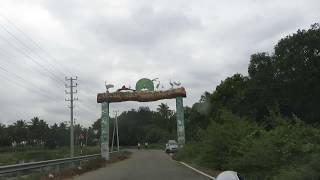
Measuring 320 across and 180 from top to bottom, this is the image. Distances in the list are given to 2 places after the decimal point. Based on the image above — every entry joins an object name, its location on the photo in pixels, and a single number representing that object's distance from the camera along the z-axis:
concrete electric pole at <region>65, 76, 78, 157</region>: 33.77
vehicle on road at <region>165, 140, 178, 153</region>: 39.93
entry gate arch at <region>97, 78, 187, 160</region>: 27.23
